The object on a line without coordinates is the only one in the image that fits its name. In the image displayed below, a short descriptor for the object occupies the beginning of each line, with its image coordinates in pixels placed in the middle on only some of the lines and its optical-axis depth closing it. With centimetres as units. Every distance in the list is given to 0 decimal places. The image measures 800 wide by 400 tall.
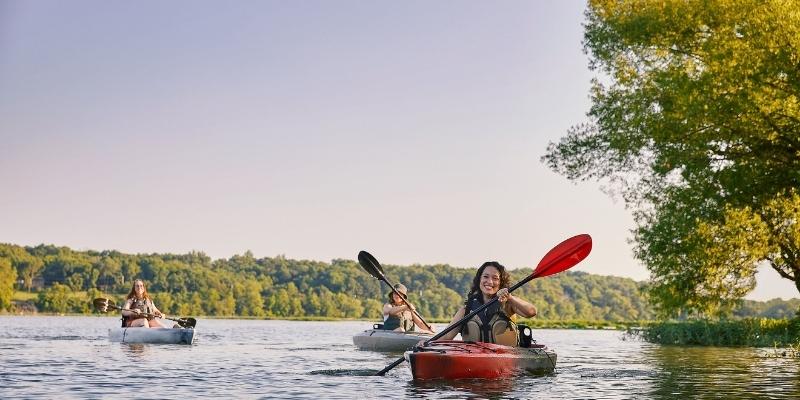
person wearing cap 2205
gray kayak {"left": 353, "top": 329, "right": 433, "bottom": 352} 2184
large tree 1803
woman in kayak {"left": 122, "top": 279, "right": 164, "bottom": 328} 2383
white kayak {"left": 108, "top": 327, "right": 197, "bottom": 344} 2373
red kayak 1236
